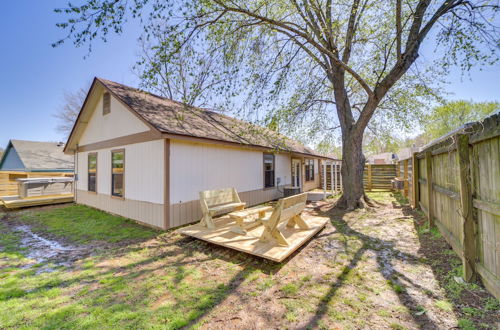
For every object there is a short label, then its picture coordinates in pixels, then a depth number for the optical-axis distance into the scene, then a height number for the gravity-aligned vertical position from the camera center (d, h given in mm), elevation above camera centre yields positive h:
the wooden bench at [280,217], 4133 -954
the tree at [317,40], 5199 +3887
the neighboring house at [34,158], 17373 +1476
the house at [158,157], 6238 +535
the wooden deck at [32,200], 9500 -1271
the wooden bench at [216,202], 5582 -934
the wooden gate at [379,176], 14211 -485
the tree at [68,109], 20859 +6435
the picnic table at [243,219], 5156 -1202
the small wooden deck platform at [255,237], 3936 -1501
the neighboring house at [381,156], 28086 +1567
